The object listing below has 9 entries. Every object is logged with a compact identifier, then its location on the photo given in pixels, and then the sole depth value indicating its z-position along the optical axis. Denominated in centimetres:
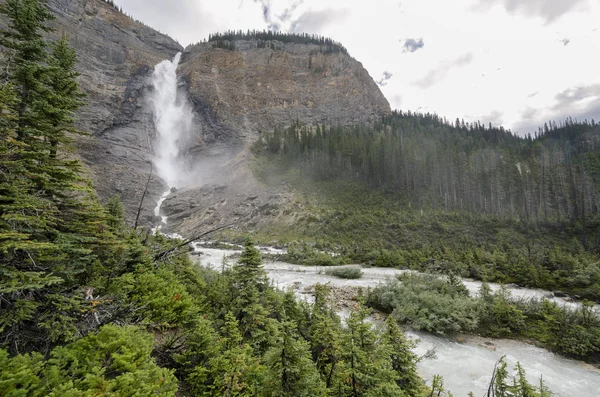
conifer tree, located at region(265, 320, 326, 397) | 512
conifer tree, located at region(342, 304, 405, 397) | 512
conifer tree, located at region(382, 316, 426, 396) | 609
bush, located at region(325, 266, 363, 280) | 2423
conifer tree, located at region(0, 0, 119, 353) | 486
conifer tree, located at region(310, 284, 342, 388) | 607
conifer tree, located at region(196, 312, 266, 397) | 527
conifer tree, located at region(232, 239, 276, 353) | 798
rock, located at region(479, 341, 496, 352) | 1128
